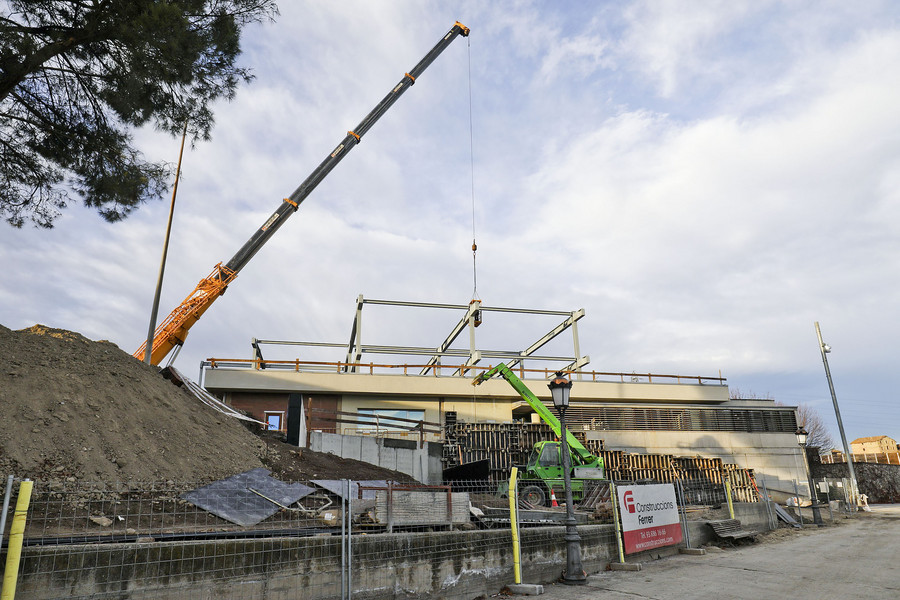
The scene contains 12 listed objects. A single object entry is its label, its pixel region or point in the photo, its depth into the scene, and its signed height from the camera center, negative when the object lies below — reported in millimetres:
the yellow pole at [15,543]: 4766 -412
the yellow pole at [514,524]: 9102 -817
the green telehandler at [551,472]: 16578 -37
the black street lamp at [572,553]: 9875 -1411
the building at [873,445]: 79494 +1943
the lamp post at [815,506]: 21695 -1710
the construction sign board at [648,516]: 12055 -1085
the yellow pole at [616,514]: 11766 -919
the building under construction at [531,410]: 24484 +3030
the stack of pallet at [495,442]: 22156 +1236
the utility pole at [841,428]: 28953 +1623
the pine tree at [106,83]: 8891 +6876
